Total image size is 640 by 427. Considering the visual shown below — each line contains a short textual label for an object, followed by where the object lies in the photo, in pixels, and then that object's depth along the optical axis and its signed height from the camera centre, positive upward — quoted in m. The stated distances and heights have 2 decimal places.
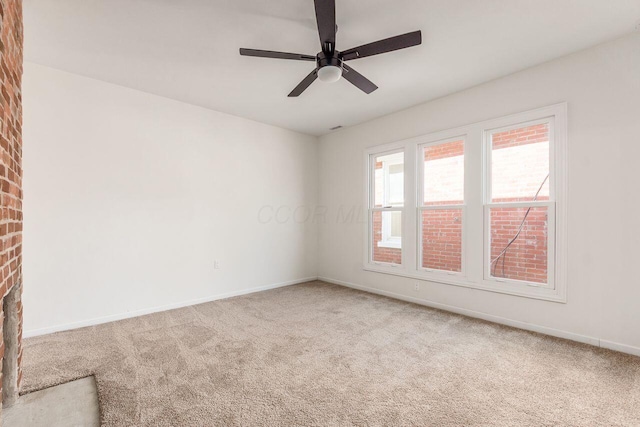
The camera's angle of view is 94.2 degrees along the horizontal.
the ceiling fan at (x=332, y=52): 1.96 +1.20
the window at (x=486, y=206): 3.00 +0.08
